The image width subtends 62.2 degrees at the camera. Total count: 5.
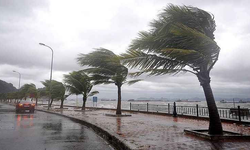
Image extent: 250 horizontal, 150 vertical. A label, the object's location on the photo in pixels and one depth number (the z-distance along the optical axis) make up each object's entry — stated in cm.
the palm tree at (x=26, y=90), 4819
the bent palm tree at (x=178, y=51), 716
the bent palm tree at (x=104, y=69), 1759
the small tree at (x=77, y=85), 2633
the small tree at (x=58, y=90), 3103
